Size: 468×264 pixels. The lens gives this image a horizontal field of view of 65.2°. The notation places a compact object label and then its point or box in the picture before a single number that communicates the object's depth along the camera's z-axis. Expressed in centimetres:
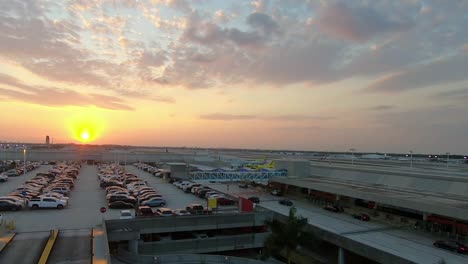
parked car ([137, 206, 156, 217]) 3156
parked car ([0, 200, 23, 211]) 3173
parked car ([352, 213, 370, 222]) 3459
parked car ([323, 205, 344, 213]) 3831
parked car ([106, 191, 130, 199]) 3636
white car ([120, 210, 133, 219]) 2853
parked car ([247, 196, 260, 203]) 4312
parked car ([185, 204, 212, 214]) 3316
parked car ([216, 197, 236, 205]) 3920
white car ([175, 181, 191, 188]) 5076
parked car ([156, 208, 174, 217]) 3157
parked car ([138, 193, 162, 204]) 3750
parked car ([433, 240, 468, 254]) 2475
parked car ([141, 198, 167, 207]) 3659
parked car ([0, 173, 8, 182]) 5114
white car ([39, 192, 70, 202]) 3444
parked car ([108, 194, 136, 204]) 3553
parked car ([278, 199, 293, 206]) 4221
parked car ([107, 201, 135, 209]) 3384
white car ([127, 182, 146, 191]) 4552
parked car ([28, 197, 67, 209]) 3278
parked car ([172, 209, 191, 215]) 3235
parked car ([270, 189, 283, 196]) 5023
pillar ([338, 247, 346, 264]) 2850
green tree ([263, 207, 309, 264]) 2423
